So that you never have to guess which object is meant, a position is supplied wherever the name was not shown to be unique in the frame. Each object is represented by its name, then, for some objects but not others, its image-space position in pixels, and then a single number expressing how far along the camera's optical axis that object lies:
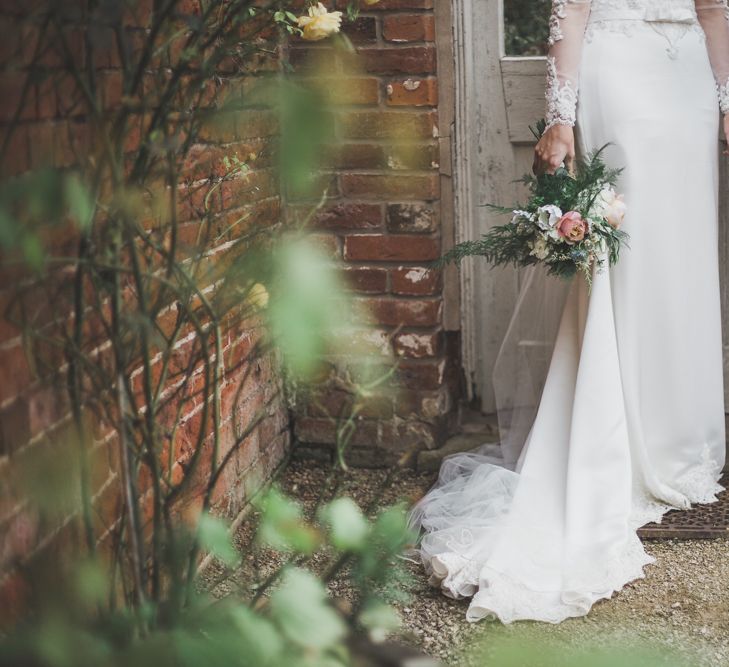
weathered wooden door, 3.41
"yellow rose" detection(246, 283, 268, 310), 1.66
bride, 2.84
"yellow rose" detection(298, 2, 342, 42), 2.09
